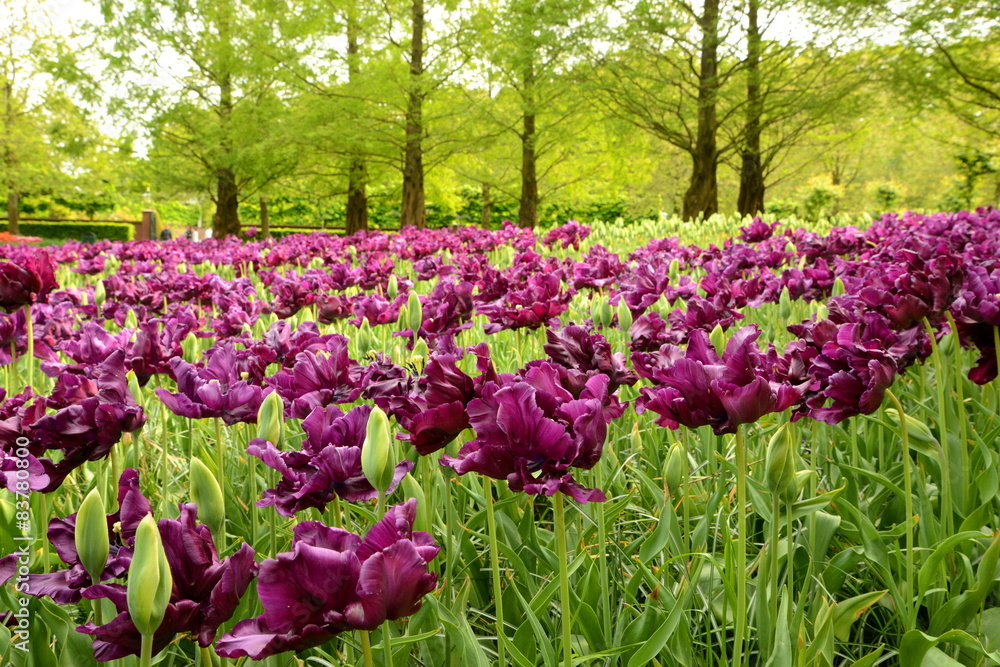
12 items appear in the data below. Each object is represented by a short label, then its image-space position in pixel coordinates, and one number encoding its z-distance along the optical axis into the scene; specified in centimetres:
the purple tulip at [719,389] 120
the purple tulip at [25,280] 237
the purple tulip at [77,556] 100
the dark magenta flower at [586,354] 157
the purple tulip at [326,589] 84
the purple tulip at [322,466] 117
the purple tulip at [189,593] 87
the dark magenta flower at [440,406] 121
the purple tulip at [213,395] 151
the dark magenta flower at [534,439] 103
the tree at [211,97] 1564
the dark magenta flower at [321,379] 163
